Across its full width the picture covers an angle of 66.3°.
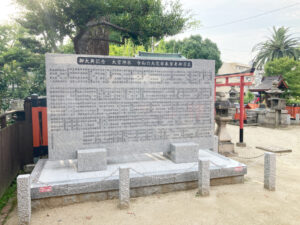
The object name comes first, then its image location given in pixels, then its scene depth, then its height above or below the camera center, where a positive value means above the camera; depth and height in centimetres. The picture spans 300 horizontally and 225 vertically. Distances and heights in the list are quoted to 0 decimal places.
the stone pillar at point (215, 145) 727 -136
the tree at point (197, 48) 3222 +781
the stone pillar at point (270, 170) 527 -158
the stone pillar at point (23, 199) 389 -163
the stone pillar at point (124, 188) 442 -164
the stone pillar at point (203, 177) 494 -162
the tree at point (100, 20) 742 +296
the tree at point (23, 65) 1781 +352
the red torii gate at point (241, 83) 905 +84
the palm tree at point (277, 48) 3244 +777
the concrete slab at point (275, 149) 690 -144
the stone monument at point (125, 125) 508 -56
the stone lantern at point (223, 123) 896 -82
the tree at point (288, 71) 1983 +309
